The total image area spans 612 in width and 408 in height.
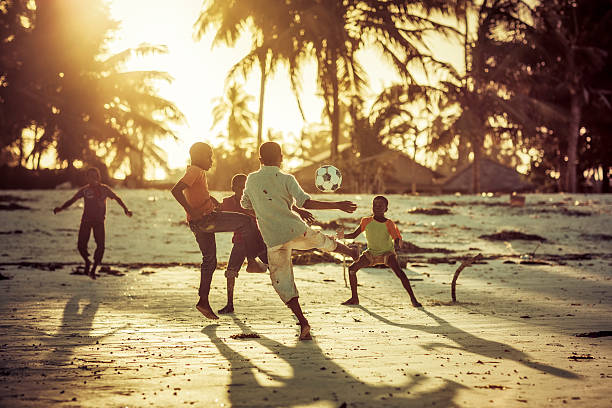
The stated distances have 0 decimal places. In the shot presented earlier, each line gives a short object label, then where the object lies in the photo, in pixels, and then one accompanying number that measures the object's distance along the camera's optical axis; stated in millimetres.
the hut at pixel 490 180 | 44625
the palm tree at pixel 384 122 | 30100
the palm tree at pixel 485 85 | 31031
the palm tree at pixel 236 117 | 54812
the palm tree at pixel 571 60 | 33625
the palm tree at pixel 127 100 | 28297
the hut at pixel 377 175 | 28453
